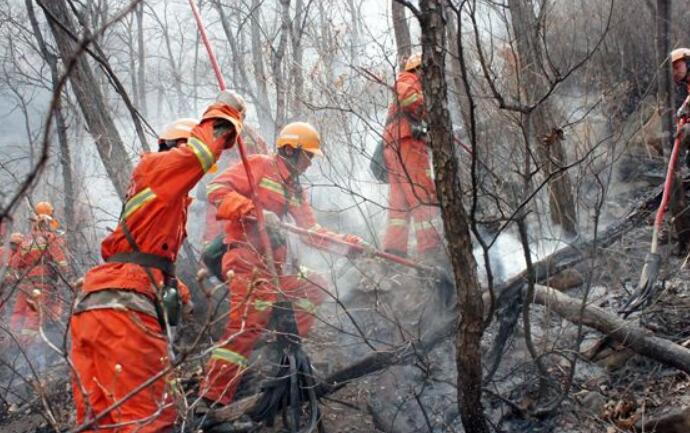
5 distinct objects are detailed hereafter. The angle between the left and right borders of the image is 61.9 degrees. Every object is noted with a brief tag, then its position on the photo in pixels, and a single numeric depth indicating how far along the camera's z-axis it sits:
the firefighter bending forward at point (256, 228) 4.32
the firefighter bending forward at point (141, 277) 3.11
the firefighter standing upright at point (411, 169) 5.76
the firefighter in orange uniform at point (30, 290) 6.07
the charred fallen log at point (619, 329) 3.24
